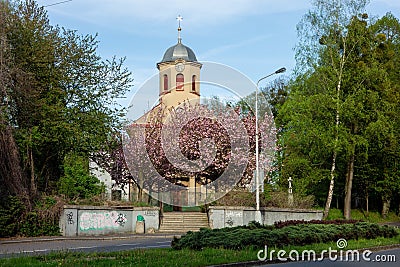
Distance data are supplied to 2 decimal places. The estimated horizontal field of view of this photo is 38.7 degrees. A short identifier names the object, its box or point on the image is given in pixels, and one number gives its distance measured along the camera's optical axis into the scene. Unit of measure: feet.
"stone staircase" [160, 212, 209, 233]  113.29
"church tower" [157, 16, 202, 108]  165.64
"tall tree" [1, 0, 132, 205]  96.63
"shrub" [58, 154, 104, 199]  108.17
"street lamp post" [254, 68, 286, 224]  103.23
